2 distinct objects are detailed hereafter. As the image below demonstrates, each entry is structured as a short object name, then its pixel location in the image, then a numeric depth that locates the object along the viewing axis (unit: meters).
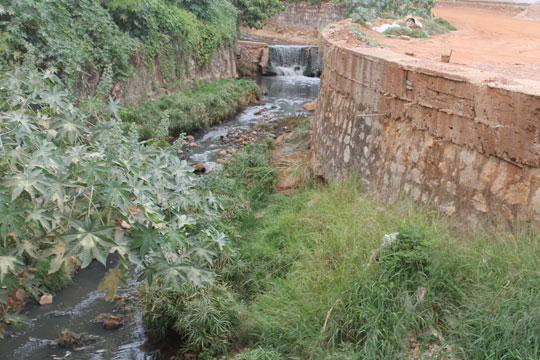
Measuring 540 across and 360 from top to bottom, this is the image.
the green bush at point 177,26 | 12.04
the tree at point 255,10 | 18.77
